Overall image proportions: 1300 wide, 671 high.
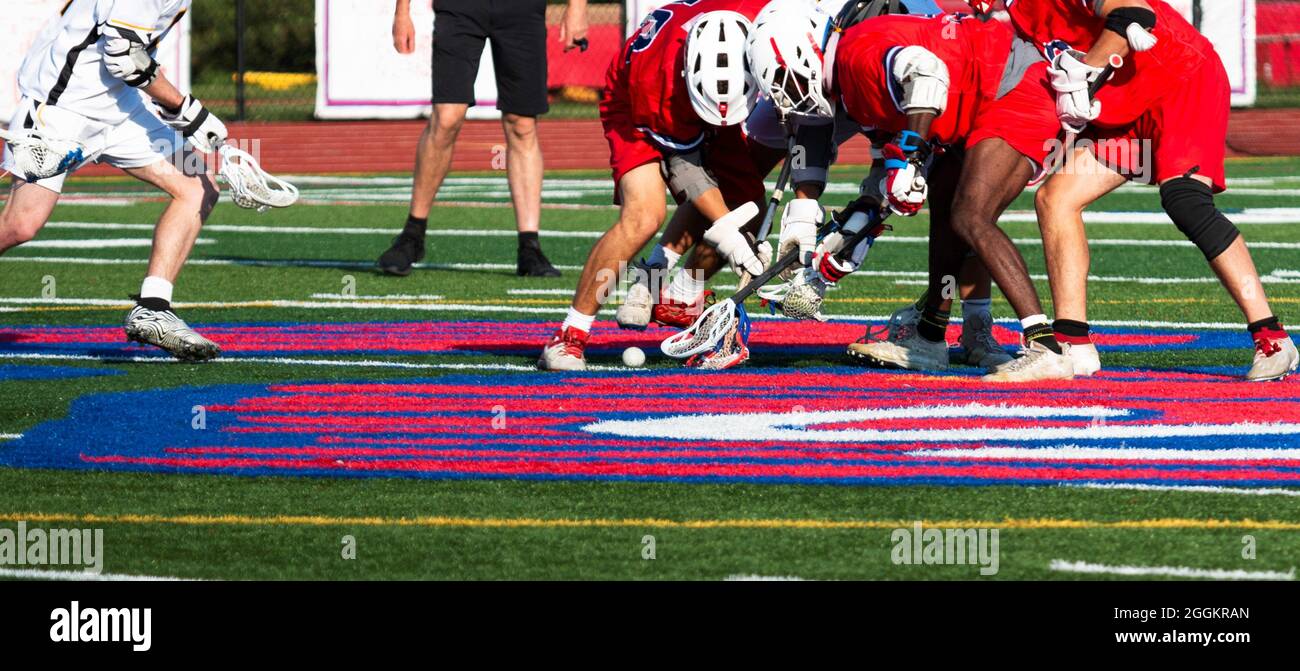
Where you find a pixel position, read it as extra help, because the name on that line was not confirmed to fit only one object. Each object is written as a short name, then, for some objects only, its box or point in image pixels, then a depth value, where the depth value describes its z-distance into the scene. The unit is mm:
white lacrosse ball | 17094
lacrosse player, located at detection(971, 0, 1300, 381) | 15602
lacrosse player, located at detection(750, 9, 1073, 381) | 15172
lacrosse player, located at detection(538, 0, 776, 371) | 15687
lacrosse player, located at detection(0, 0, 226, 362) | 17219
